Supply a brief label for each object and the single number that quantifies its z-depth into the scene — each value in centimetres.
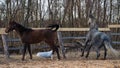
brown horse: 1137
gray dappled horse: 1163
